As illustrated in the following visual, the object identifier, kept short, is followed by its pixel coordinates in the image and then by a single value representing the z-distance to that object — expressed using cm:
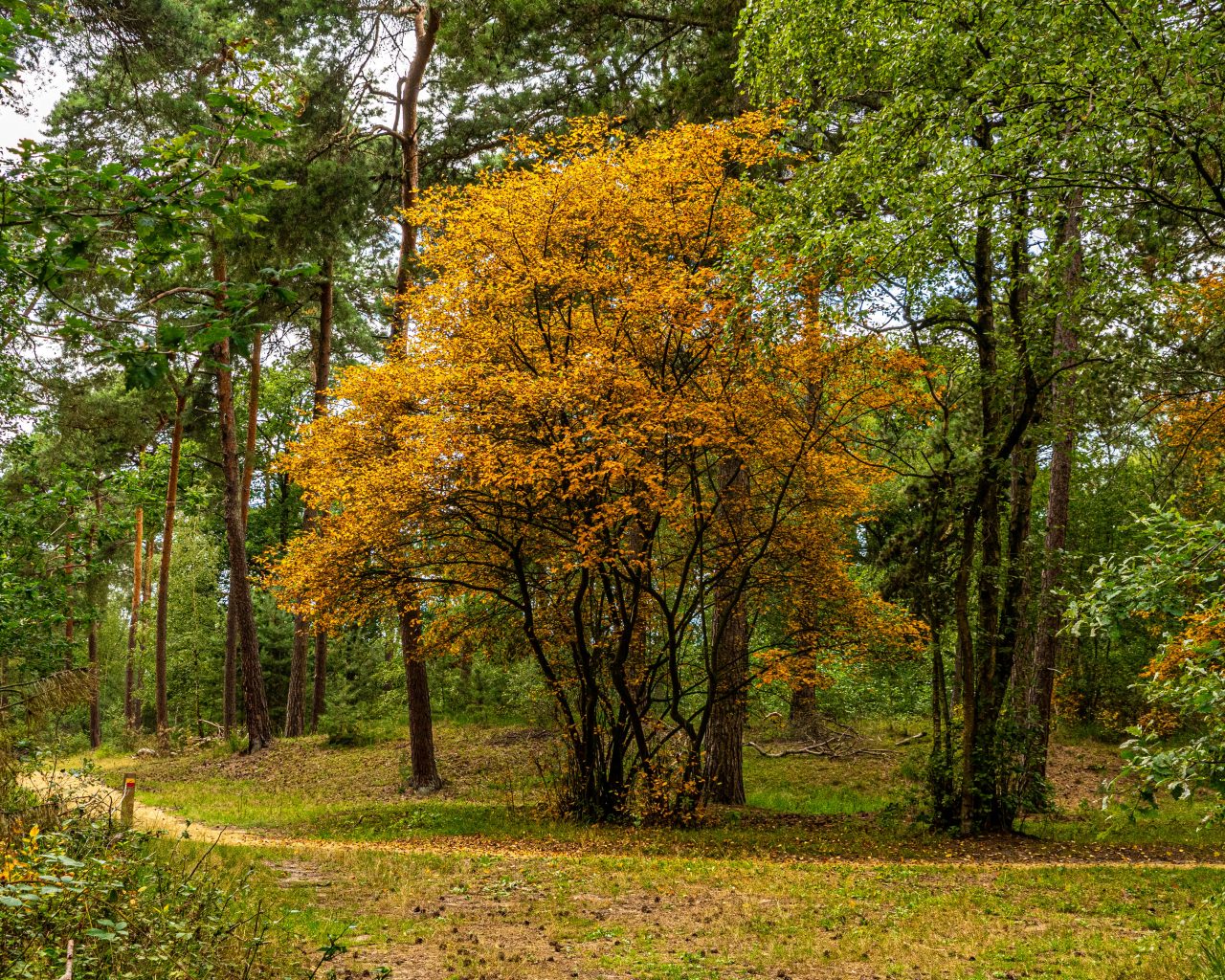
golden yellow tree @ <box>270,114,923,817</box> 1036
